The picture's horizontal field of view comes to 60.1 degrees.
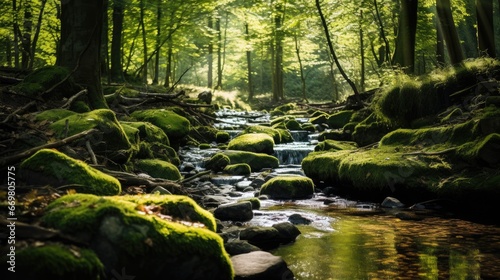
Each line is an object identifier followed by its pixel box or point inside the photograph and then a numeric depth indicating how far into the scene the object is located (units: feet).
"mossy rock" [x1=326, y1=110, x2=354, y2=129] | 54.34
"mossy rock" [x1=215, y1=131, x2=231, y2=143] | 53.80
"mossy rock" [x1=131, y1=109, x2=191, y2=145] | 41.27
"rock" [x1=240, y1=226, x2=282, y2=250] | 18.22
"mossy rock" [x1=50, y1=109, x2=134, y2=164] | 22.33
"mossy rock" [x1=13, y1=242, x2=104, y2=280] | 8.47
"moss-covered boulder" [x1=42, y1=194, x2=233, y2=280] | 10.03
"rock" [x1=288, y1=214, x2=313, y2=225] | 22.52
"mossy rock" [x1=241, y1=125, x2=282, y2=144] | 52.80
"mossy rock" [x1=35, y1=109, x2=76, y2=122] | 23.74
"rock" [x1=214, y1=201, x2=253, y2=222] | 22.70
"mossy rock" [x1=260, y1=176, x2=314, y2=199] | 30.01
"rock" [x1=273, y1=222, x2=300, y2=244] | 18.89
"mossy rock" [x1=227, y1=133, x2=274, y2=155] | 45.91
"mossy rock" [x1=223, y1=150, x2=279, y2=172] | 41.47
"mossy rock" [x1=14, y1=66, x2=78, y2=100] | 28.68
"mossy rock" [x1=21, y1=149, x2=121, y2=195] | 14.14
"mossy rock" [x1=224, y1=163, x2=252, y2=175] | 38.09
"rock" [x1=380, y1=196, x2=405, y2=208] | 26.37
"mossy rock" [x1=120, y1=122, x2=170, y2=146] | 34.50
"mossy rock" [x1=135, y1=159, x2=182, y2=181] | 28.25
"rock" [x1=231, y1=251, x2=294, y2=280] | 13.47
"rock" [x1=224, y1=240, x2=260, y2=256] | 15.67
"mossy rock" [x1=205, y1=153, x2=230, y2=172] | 39.04
